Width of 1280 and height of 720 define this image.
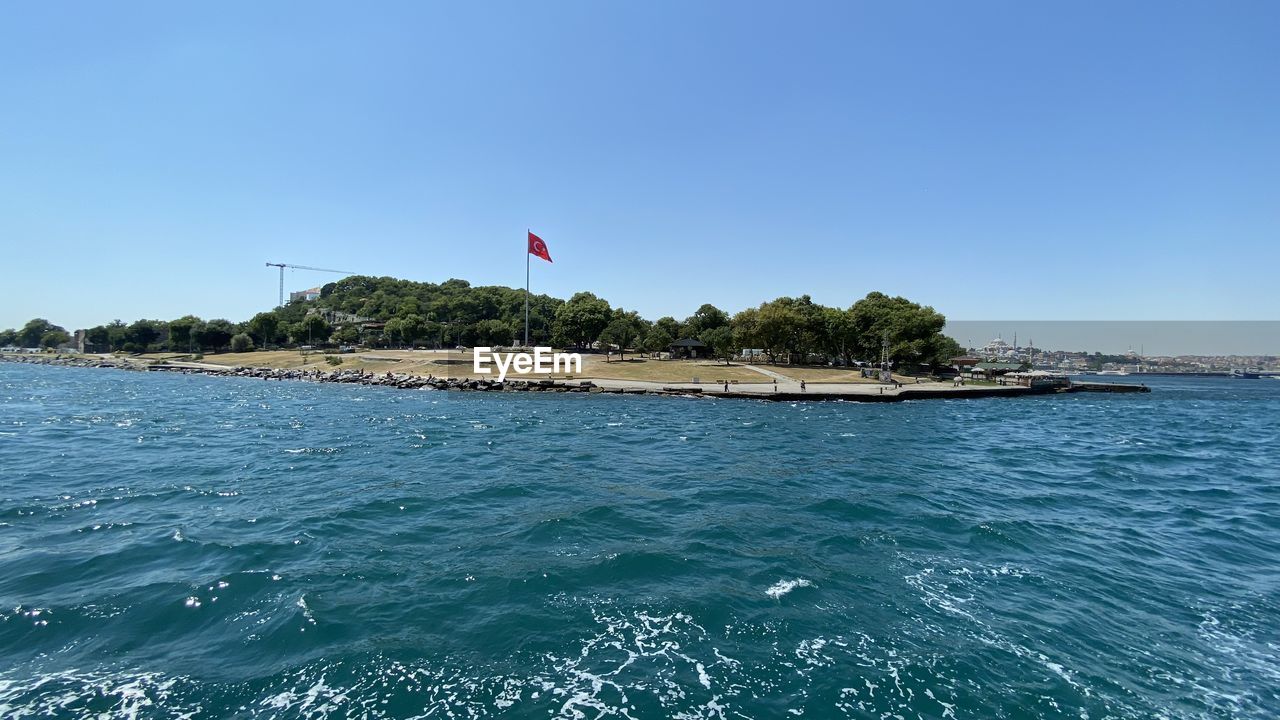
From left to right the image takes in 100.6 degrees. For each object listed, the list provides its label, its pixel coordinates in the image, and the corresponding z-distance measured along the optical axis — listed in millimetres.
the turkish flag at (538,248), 59781
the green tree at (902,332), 69500
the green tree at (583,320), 90750
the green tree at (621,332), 83562
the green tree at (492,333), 97750
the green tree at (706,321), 101625
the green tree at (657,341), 89512
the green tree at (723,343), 74062
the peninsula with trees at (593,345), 58156
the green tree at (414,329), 102188
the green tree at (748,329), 75000
